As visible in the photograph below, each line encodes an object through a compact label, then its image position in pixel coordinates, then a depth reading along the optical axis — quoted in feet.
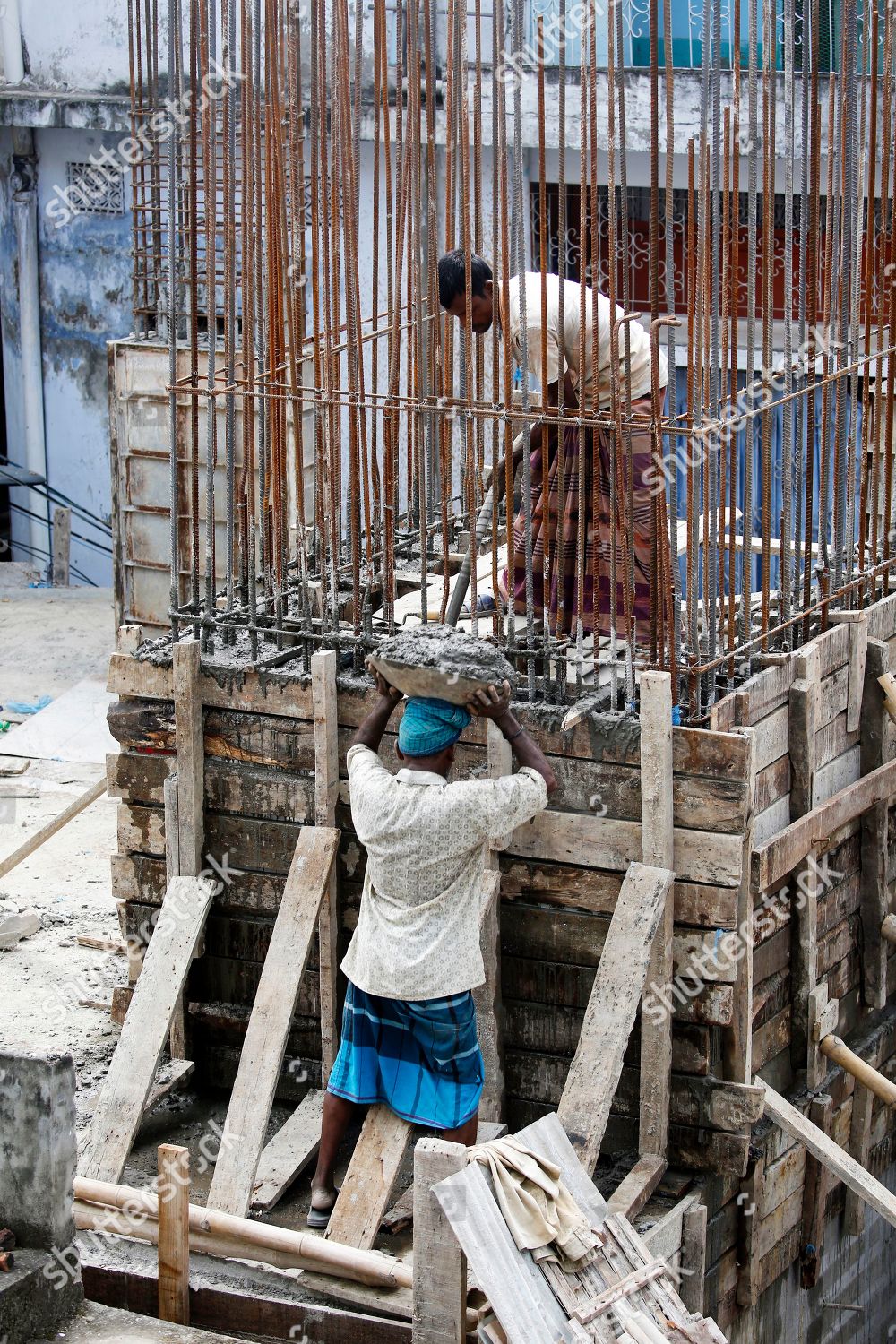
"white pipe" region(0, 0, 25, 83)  45.50
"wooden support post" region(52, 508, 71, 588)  46.93
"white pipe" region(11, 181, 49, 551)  48.24
